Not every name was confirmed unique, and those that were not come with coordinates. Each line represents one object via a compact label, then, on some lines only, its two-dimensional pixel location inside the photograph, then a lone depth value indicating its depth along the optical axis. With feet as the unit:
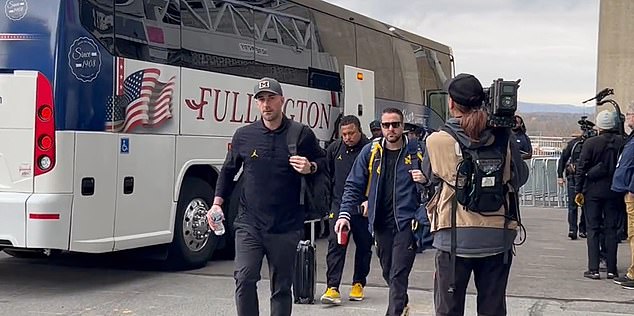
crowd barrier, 72.54
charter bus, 26.73
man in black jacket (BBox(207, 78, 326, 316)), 19.92
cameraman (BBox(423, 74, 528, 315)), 16.33
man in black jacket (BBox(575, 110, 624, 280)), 32.01
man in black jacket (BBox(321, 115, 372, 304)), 27.09
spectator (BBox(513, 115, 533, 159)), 40.83
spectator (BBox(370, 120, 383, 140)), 32.81
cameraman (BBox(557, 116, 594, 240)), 41.37
